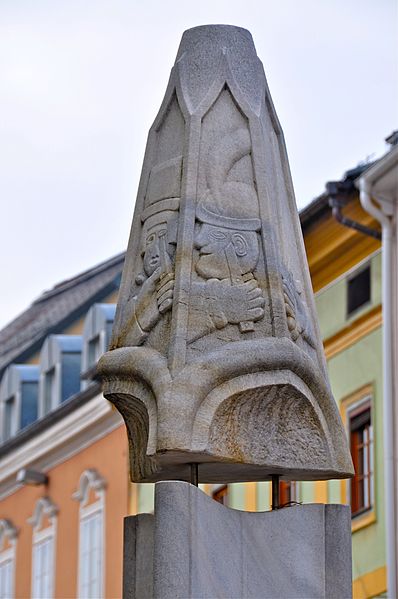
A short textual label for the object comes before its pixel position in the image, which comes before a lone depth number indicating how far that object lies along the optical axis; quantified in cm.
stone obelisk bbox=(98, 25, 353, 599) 1146
